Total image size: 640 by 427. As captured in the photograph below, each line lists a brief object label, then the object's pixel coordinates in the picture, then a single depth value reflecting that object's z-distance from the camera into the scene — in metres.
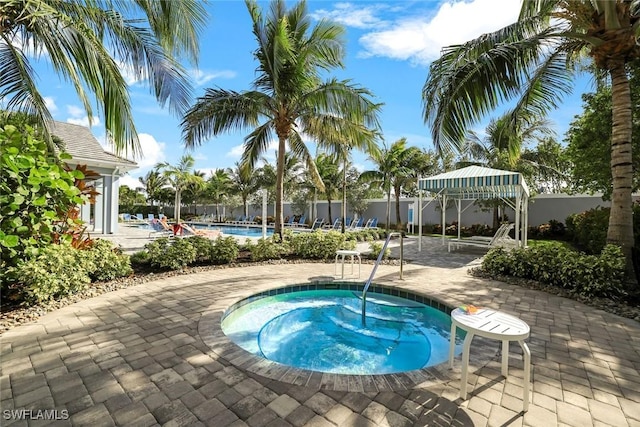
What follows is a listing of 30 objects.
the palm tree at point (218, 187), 32.41
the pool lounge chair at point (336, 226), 24.21
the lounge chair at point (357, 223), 23.43
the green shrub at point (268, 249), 9.16
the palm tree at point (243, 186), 29.66
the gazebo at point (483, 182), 9.20
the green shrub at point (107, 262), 6.14
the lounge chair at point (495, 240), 11.10
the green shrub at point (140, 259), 7.78
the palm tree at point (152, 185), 39.09
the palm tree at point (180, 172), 24.41
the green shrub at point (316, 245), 9.76
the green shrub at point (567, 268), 5.60
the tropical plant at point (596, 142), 9.37
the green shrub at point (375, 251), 10.07
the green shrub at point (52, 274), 4.52
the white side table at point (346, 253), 6.79
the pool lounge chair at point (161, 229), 16.50
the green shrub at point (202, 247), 8.21
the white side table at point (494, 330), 2.41
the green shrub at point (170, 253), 7.40
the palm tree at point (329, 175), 24.23
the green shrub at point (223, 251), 8.42
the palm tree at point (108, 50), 4.69
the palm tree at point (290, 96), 8.87
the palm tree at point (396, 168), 19.53
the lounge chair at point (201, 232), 14.91
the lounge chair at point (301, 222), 26.07
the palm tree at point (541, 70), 5.60
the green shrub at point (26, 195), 4.26
